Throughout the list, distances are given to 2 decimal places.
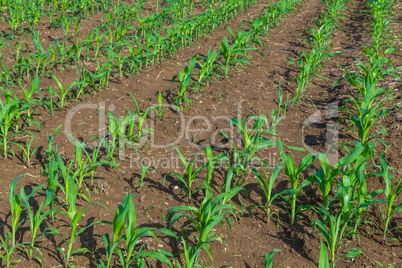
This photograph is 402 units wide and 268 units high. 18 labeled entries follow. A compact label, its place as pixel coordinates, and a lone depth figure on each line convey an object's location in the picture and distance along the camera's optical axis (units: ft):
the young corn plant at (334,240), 7.25
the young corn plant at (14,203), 7.00
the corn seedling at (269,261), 6.28
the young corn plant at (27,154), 9.61
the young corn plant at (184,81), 12.98
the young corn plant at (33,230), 6.99
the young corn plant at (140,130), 10.79
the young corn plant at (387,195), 7.66
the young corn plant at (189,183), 8.98
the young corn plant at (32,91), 11.06
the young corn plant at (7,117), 9.69
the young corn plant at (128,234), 6.64
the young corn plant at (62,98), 12.27
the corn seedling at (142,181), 9.16
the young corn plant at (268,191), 8.44
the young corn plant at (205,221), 6.96
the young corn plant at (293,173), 8.42
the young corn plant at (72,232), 7.07
